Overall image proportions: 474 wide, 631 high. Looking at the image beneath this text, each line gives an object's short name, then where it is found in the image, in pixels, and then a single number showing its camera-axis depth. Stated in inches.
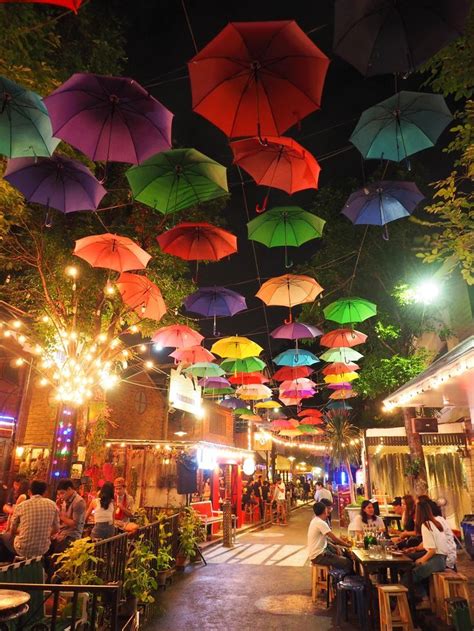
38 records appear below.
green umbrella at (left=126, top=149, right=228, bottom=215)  262.8
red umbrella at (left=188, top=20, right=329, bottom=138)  177.5
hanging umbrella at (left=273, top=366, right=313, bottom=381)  650.2
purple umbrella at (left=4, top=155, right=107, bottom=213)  268.1
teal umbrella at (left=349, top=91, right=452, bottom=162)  234.1
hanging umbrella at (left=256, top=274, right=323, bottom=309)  419.8
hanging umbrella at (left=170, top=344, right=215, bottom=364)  527.5
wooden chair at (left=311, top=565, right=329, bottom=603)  336.8
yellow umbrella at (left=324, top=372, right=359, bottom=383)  620.7
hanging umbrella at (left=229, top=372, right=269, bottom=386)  699.8
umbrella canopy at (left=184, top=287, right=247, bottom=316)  439.8
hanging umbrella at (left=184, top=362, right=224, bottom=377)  602.0
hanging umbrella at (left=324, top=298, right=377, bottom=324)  459.8
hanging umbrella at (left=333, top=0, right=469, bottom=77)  168.9
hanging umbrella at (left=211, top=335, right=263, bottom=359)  530.9
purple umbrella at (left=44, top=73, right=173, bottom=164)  207.6
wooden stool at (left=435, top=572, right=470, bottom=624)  262.2
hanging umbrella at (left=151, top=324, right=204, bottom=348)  474.9
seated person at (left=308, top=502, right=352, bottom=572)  324.8
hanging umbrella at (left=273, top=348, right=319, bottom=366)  576.1
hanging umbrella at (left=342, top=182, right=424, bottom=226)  310.3
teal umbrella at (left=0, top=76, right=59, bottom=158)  218.1
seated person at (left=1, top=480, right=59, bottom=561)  254.4
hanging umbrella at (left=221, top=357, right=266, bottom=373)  614.9
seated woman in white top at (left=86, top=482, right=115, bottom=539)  351.9
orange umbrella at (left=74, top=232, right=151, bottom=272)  340.5
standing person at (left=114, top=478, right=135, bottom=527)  460.8
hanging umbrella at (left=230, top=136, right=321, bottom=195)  246.1
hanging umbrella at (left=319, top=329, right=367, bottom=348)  521.3
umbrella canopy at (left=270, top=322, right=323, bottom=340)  505.0
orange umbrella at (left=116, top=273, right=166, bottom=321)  397.7
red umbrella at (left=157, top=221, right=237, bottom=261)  326.3
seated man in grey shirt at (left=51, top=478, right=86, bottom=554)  325.4
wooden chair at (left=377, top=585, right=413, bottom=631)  251.6
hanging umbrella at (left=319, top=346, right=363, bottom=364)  554.6
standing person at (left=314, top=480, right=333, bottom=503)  722.8
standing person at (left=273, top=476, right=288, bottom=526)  936.9
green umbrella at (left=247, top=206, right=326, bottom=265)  326.6
